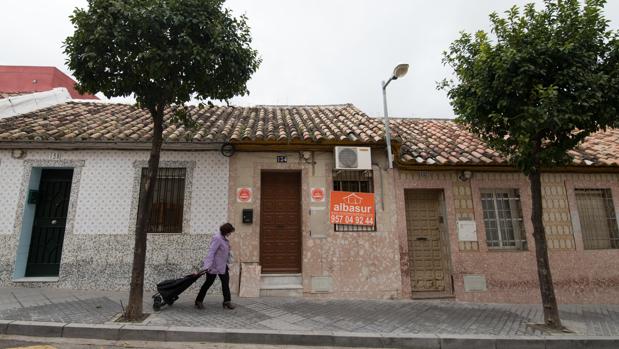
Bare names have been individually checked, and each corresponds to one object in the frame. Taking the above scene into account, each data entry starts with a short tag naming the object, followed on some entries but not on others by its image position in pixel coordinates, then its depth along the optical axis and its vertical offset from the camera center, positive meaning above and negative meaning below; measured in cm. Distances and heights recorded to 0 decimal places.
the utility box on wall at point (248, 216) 731 +51
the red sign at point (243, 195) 745 +100
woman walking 598 -45
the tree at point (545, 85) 520 +246
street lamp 730 +362
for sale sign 747 +68
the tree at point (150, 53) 506 +301
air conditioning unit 729 +178
